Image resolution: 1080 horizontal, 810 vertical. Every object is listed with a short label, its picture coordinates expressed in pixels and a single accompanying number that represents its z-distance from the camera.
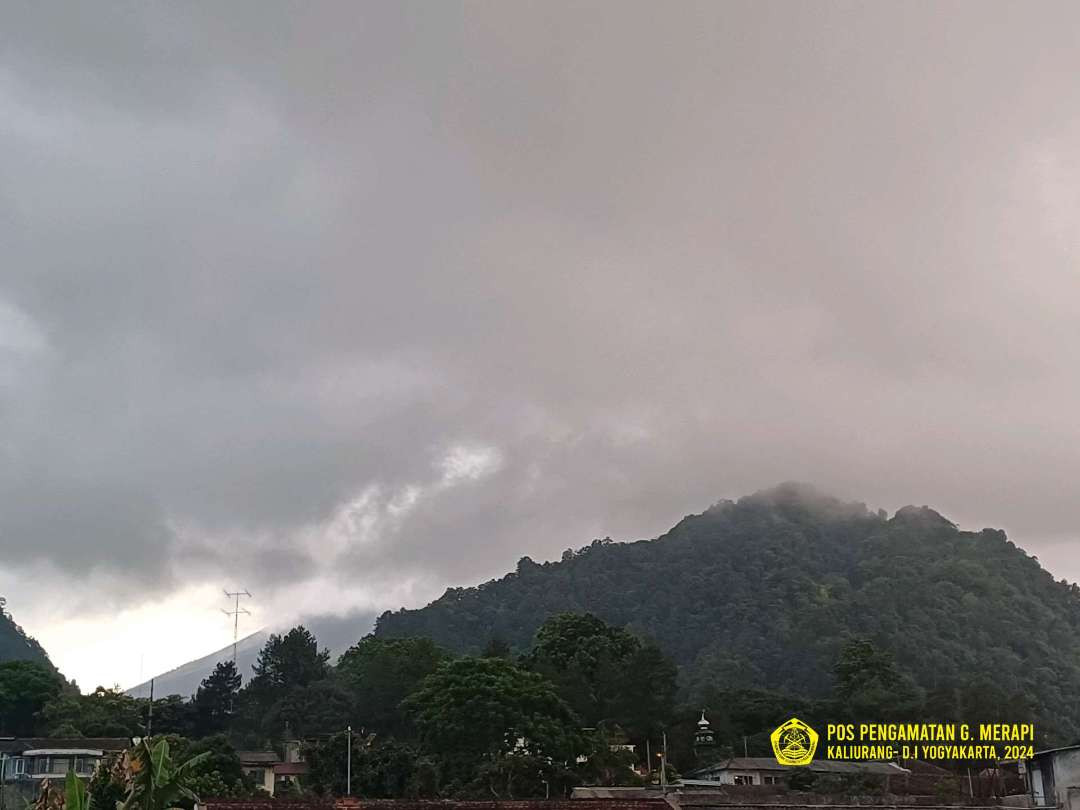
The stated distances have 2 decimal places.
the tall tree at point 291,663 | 126.75
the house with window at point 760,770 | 82.75
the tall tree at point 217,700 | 112.00
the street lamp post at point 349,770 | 77.44
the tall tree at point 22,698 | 105.00
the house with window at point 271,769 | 90.12
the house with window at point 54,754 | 78.69
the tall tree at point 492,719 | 73.88
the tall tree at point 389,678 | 107.56
